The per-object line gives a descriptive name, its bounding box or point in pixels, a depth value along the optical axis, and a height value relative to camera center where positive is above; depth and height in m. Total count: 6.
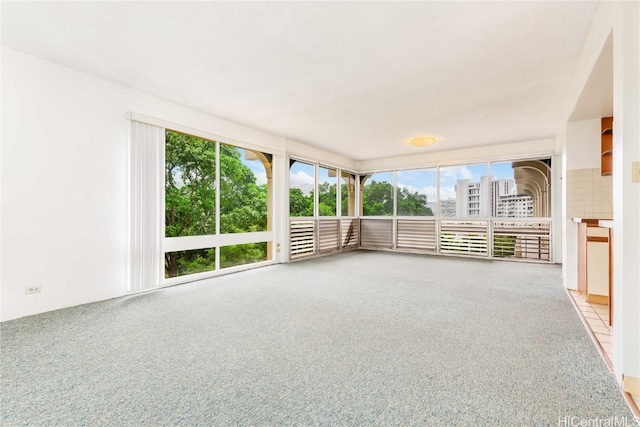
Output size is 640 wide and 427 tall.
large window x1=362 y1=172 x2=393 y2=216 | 7.84 +0.51
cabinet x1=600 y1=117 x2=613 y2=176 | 3.30 +0.78
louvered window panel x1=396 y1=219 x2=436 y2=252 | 7.10 -0.56
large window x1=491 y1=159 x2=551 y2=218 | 5.95 +0.51
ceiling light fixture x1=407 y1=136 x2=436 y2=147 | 5.38 +1.37
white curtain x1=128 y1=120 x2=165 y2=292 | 3.50 +0.10
